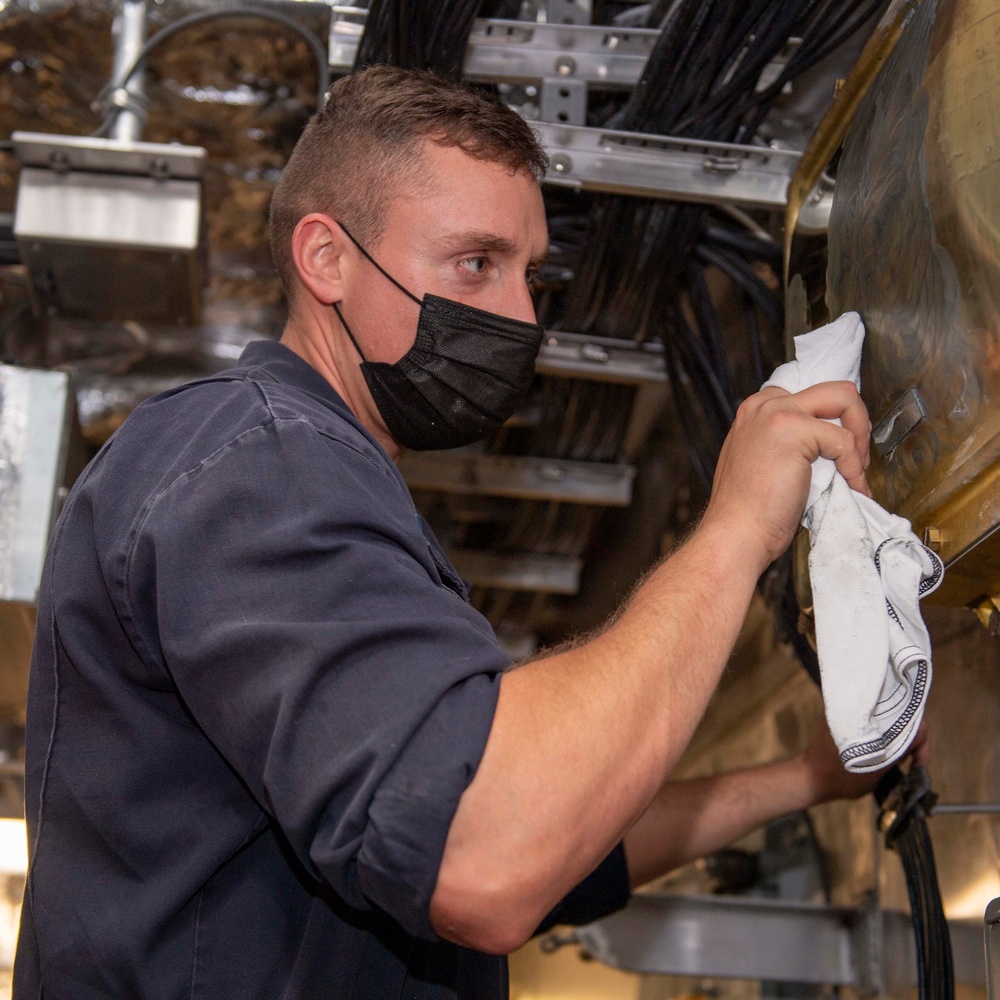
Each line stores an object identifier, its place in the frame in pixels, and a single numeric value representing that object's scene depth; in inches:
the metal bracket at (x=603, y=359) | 77.8
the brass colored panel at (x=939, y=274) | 33.8
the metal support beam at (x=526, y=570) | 110.7
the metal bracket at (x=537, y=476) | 95.3
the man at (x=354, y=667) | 30.0
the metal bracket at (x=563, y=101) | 61.8
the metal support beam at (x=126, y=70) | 70.1
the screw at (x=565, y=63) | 62.3
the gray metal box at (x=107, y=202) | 68.2
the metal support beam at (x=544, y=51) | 61.9
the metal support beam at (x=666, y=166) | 60.6
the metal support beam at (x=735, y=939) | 73.8
